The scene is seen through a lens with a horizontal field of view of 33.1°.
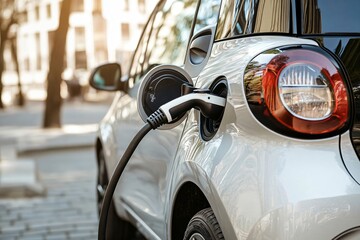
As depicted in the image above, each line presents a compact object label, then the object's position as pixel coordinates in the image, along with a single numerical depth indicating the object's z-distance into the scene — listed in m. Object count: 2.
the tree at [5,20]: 32.62
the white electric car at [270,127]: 1.83
